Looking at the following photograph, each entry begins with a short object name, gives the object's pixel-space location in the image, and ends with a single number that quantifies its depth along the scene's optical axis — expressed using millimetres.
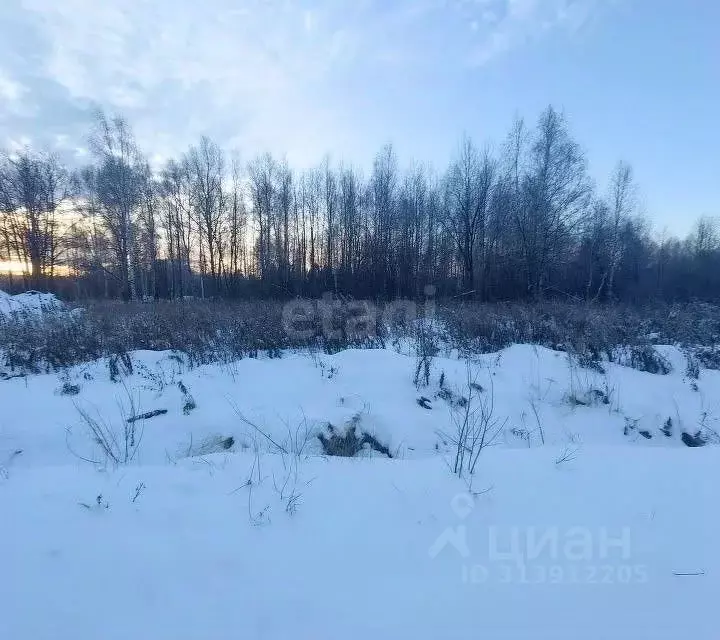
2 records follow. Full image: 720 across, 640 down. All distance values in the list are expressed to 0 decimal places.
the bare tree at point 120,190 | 18469
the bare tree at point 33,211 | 23531
